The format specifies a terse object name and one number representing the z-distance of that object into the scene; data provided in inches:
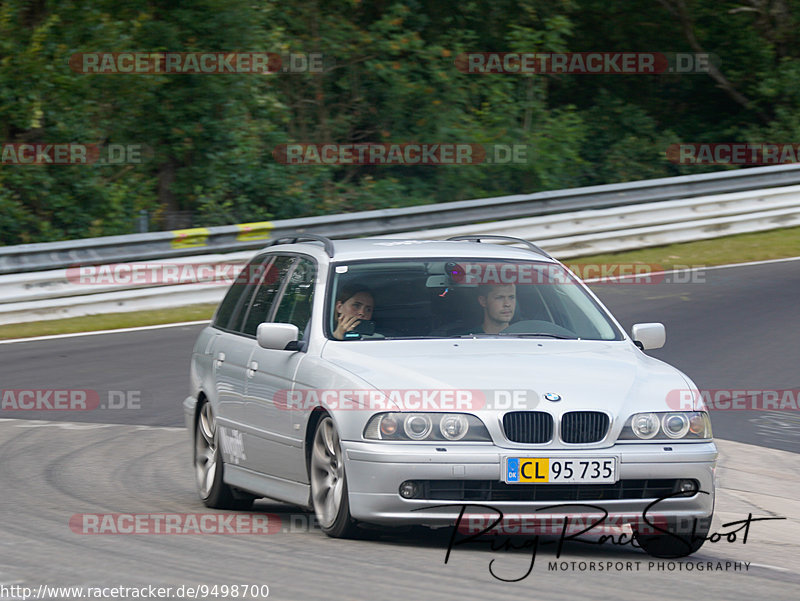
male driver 602.5
